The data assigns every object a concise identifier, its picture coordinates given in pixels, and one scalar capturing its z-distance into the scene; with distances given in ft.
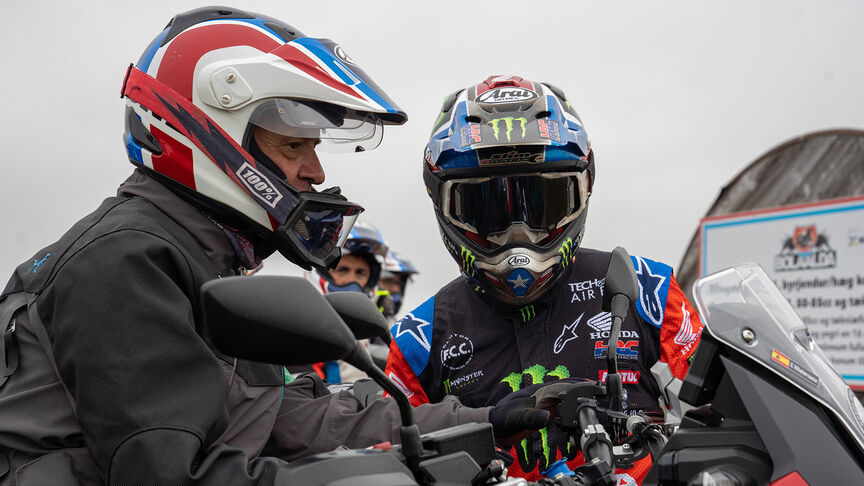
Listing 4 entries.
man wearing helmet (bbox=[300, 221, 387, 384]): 27.30
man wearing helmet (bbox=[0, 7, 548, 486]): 5.80
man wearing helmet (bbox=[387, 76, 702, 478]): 10.15
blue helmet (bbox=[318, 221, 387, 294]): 27.94
